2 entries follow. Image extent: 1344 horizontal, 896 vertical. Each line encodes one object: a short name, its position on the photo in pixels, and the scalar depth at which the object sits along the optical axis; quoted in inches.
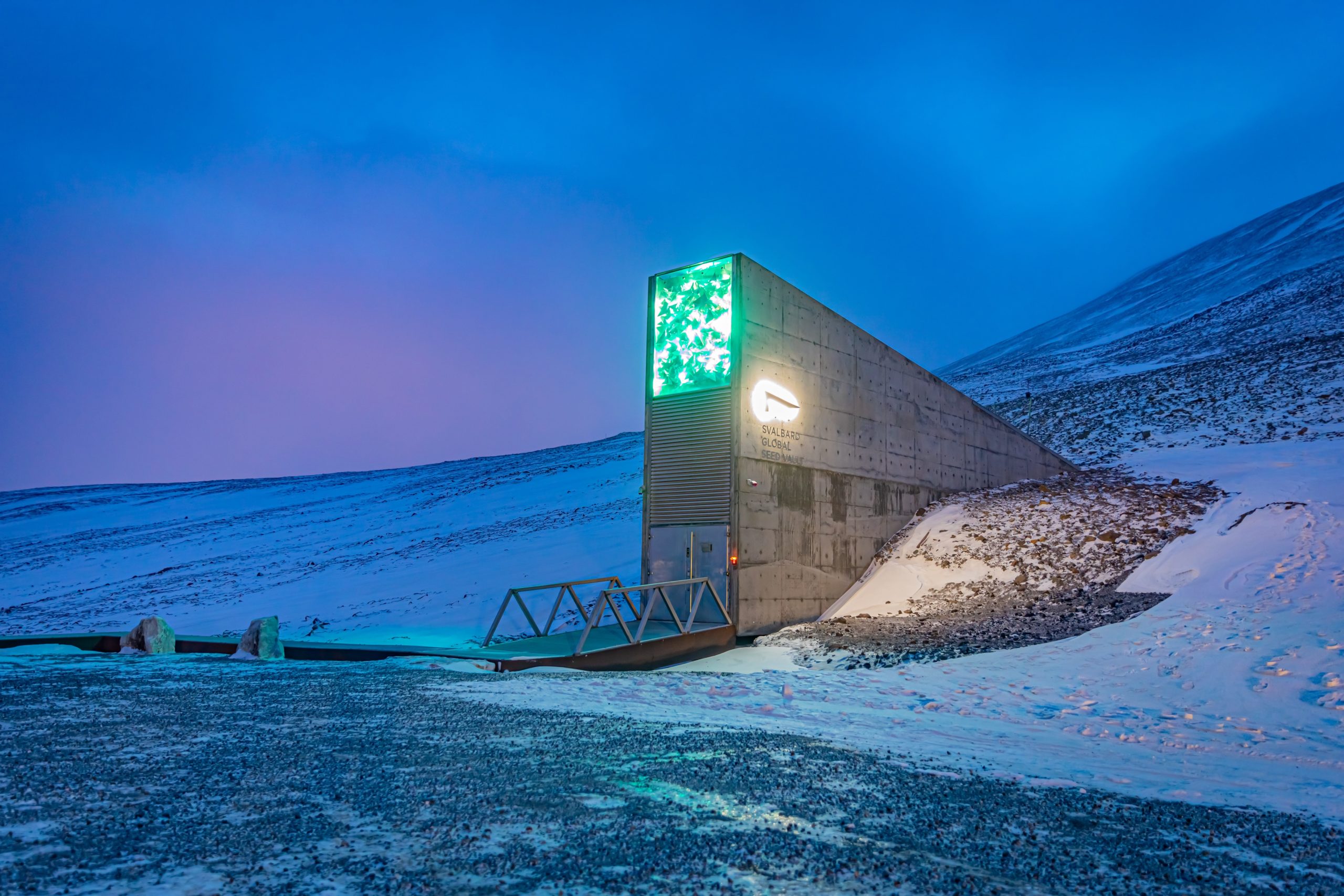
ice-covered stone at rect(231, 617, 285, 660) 408.2
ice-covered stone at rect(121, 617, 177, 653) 414.3
